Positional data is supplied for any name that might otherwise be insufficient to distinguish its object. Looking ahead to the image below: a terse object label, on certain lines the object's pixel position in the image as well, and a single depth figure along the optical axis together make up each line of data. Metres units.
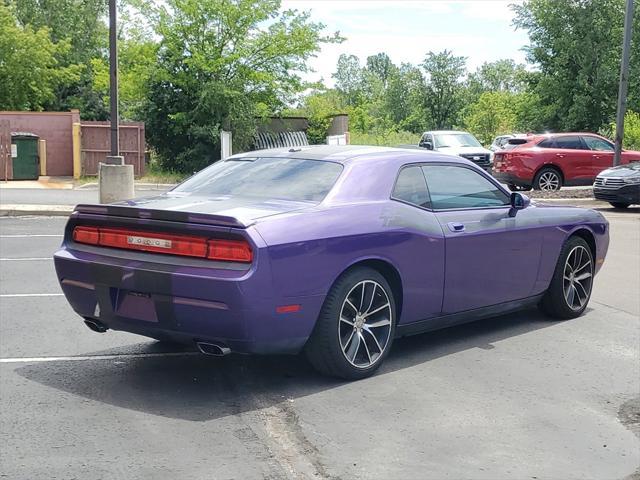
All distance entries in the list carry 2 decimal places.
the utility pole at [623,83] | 20.77
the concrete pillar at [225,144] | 25.46
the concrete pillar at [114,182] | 16.55
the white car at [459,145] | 25.23
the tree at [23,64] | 36.94
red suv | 21.08
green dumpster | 27.98
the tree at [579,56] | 44.31
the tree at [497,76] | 110.82
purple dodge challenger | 4.71
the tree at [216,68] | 28.95
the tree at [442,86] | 62.41
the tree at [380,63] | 152.80
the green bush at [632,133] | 31.47
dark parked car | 18.22
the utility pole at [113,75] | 16.27
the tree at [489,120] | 61.94
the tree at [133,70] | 30.17
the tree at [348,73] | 113.00
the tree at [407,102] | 64.69
